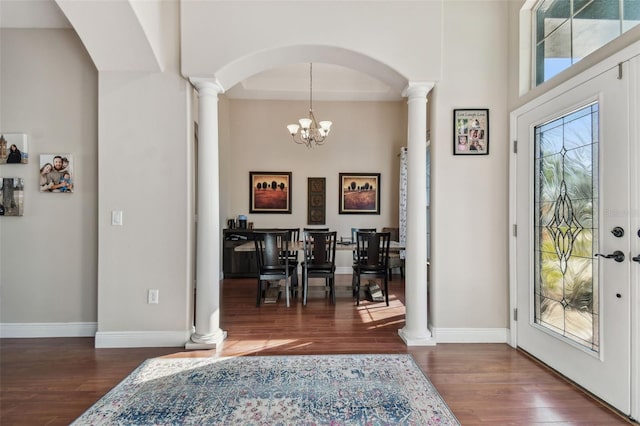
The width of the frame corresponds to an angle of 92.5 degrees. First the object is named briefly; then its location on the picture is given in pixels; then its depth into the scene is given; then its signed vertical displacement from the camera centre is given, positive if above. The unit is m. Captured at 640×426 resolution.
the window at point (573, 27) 1.89 +1.33
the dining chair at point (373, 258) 4.02 -0.57
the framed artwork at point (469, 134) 2.86 +0.76
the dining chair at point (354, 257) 4.47 -0.69
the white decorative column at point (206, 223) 2.78 -0.08
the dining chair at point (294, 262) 4.34 -0.68
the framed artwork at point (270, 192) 6.09 +0.45
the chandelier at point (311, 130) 4.80 +1.49
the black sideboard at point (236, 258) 5.60 -0.80
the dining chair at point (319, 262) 4.04 -0.64
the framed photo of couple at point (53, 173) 2.88 +0.38
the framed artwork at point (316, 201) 6.14 +0.28
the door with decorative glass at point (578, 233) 1.84 -0.12
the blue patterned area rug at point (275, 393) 1.80 -1.19
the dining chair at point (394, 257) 4.43 -0.61
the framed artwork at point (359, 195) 6.16 +0.40
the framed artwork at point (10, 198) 2.88 +0.14
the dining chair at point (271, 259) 3.92 -0.58
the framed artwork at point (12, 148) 2.86 +0.61
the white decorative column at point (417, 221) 2.83 -0.05
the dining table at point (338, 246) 4.29 -0.46
